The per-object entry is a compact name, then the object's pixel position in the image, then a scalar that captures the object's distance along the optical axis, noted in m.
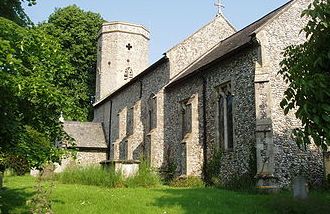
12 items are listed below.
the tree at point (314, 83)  6.76
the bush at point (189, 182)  19.11
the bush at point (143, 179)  17.06
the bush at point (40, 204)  8.56
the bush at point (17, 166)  29.06
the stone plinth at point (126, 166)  17.86
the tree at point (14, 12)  11.09
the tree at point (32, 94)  8.16
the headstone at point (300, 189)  11.45
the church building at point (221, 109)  15.64
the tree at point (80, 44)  43.47
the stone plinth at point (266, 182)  14.70
